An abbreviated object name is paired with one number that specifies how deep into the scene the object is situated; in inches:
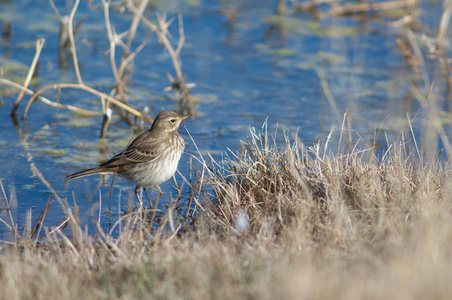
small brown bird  550.0
